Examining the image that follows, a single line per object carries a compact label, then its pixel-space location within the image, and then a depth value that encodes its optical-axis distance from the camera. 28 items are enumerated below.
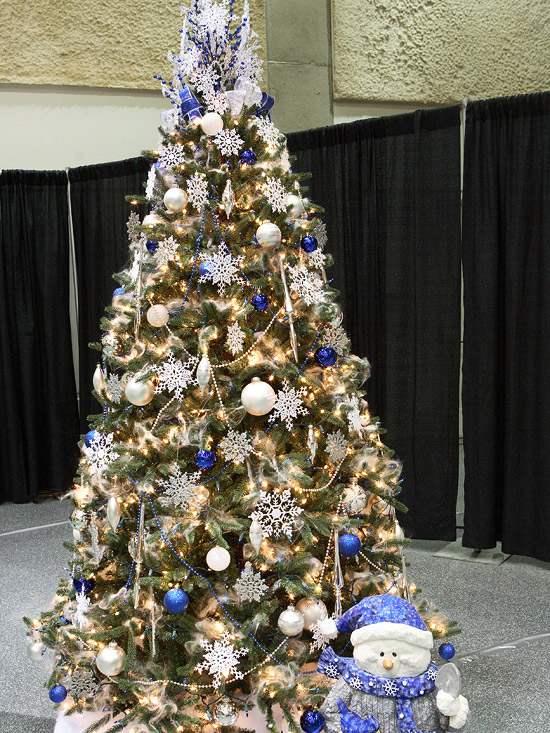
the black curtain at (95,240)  4.52
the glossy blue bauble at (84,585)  2.01
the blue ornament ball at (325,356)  1.88
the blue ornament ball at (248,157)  1.88
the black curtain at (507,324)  3.13
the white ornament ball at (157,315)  1.82
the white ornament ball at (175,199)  1.85
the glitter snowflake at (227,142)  1.86
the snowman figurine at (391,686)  1.56
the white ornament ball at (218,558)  1.75
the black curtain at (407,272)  3.37
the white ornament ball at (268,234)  1.80
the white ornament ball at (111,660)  1.77
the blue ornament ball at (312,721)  1.71
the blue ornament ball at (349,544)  1.84
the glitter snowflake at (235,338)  1.81
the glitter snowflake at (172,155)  1.90
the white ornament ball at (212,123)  1.84
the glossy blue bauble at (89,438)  2.01
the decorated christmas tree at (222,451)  1.78
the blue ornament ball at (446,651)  1.94
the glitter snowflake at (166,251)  1.87
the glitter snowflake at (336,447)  1.87
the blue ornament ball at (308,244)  1.93
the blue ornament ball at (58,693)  1.97
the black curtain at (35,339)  4.62
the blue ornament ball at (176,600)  1.74
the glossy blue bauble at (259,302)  1.82
